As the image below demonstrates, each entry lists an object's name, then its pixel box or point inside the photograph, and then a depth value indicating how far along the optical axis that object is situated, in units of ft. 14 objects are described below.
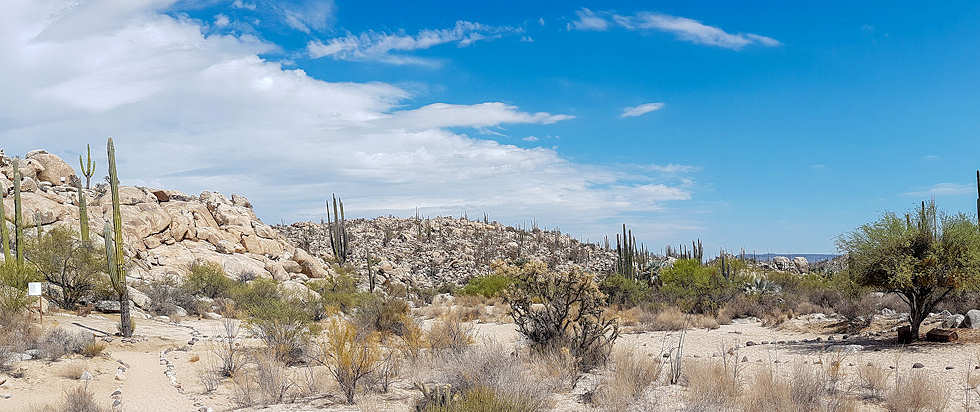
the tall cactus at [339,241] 163.22
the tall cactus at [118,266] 62.54
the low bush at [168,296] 80.84
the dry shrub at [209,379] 40.81
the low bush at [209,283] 99.50
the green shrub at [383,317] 65.05
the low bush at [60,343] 45.83
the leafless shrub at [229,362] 44.91
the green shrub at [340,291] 88.76
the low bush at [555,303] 41.98
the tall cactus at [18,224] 72.31
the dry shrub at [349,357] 33.09
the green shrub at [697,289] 85.88
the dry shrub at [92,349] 48.70
